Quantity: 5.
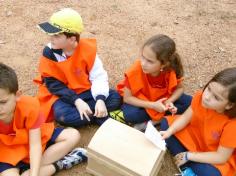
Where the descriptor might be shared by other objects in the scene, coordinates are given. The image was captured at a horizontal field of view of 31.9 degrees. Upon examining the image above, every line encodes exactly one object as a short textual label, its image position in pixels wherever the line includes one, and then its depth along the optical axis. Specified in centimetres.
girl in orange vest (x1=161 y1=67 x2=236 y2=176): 229
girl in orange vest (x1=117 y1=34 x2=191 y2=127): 260
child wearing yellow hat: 269
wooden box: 233
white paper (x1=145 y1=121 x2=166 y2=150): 241
